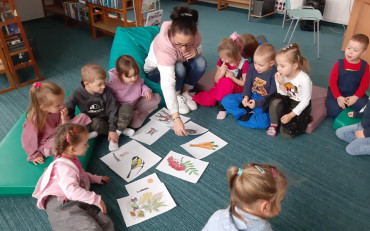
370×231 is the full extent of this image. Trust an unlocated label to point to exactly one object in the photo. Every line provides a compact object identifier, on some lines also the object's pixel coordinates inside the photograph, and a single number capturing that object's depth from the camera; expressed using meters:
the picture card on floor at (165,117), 2.55
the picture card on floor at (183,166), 2.00
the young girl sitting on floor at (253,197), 1.12
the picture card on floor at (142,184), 1.89
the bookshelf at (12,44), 2.91
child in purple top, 2.30
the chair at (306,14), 3.68
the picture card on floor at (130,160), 2.04
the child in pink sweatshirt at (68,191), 1.51
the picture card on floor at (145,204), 1.72
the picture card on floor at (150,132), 2.36
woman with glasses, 2.12
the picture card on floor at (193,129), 2.42
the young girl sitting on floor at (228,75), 2.49
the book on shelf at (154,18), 3.54
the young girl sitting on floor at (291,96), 2.16
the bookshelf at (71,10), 4.71
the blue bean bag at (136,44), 2.75
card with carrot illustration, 2.20
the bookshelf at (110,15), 4.02
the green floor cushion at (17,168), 1.80
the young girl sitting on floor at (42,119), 1.83
